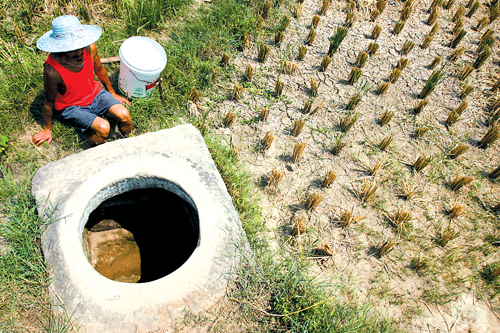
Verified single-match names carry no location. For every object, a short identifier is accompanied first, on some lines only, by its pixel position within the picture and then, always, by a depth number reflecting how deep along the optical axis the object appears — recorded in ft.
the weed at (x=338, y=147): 11.07
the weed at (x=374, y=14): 15.94
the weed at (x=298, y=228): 9.20
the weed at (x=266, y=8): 15.01
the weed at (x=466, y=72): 13.93
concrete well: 6.12
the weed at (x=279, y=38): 14.11
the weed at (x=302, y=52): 13.65
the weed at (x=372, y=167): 10.82
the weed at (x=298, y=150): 10.61
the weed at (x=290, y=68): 13.19
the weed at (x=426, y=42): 14.96
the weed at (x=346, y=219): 9.49
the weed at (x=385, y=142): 11.37
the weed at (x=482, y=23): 16.24
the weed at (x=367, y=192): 10.12
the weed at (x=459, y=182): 10.72
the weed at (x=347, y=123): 11.60
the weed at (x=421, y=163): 10.97
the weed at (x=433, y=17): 16.15
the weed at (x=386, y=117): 12.03
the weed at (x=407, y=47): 14.51
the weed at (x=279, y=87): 12.32
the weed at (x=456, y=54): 14.66
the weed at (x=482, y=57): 14.32
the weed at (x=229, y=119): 11.35
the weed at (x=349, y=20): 15.42
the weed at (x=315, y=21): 15.01
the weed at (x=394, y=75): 13.36
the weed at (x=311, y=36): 14.37
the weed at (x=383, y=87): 12.89
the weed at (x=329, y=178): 10.21
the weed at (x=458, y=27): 15.90
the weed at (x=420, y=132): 11.90
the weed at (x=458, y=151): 11.52
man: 8.23
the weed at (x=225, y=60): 13.07
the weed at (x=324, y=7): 15.70
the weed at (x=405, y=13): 16.21
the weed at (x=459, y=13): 16.46
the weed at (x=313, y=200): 9.67
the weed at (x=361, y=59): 13.45
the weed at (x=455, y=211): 10.17
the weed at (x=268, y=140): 10.84
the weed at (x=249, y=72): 12.62
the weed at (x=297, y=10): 15.51
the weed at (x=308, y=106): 12.03
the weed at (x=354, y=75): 12.98
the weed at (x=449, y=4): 17.13
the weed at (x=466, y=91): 13.33
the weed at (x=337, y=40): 13.50
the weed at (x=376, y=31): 14.92
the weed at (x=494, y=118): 12.72
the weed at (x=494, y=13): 16.83
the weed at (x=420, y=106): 12.55
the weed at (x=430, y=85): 12.60
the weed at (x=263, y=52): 13.14
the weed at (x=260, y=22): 14.44
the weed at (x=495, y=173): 11.22
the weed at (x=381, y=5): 16.37
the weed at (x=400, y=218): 9.73
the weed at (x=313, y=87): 12.59
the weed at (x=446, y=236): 9.52
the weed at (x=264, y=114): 11.53
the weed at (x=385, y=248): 8.97
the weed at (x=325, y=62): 13.38
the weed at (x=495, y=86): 13.85
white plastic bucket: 10.41
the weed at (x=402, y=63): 13.84
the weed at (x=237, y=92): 12.02
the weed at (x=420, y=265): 8.99
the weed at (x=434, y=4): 16.95
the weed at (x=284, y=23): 14.48
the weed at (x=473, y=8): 16.66
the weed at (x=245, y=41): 13.67
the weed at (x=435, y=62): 14.10
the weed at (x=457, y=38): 14.92
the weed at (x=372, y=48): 14.24
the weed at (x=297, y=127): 11.23
